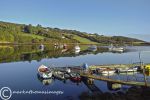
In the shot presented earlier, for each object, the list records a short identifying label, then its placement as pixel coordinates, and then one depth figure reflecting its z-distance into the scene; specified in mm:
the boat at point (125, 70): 30904
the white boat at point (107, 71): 29737
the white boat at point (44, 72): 27242
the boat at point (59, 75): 26754
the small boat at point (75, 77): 25186
